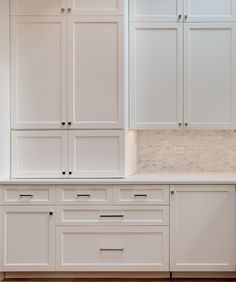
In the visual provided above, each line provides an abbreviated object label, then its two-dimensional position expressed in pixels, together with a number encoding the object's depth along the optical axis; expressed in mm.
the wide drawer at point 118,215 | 3160
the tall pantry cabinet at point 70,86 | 3287
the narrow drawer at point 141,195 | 3160
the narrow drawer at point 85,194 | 3166
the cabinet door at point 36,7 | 3287
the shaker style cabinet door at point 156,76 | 3475
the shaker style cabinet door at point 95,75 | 3287
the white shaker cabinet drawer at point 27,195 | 3174
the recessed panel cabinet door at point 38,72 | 3297
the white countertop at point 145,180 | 3148
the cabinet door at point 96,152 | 3311
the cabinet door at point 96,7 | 3279
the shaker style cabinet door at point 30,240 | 3170
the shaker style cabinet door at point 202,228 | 3145
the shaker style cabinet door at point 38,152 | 3324
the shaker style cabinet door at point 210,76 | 3455
